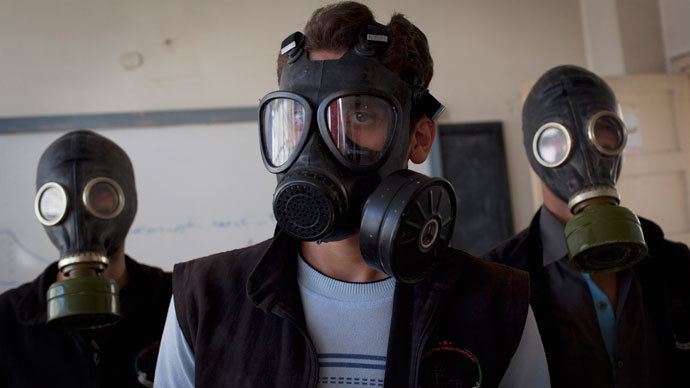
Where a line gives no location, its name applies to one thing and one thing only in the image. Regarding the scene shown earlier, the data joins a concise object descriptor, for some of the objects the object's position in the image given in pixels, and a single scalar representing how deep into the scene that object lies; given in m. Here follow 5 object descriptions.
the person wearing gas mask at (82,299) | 1.56
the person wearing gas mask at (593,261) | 1.51
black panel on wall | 3.23
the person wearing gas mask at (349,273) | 1.10
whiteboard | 2.95
